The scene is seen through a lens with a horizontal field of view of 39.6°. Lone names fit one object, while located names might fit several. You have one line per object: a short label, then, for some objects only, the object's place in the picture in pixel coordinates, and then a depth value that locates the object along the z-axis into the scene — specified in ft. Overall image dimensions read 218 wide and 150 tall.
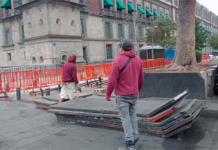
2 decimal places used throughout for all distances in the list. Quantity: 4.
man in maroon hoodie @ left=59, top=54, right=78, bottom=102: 27.66
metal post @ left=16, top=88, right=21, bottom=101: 40.04
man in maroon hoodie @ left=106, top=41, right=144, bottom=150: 15.92
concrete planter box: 27.22
